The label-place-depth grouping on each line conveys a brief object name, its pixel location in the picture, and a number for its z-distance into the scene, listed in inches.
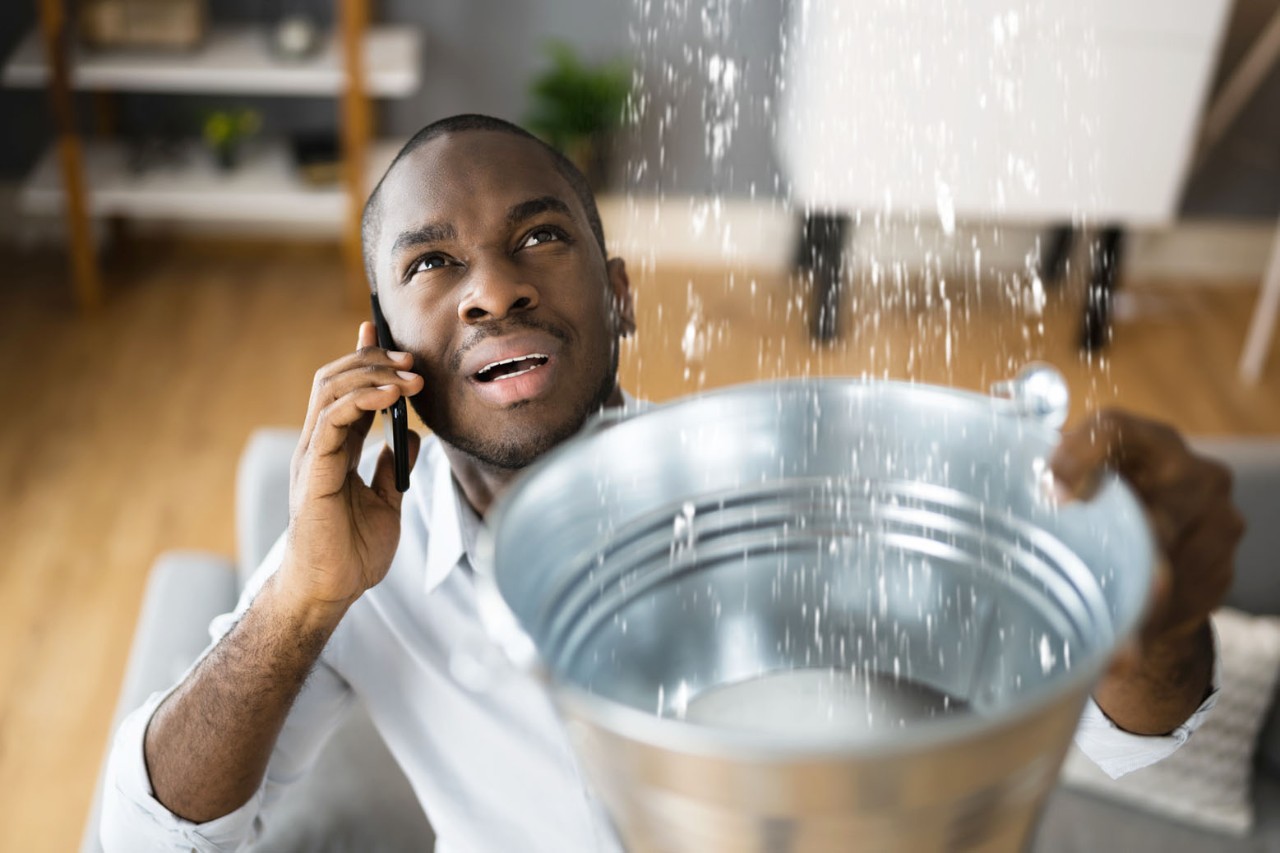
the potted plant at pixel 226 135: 119.3
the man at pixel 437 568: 33.6
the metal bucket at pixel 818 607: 16.8
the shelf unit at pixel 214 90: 112.0
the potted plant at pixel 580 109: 115.7
